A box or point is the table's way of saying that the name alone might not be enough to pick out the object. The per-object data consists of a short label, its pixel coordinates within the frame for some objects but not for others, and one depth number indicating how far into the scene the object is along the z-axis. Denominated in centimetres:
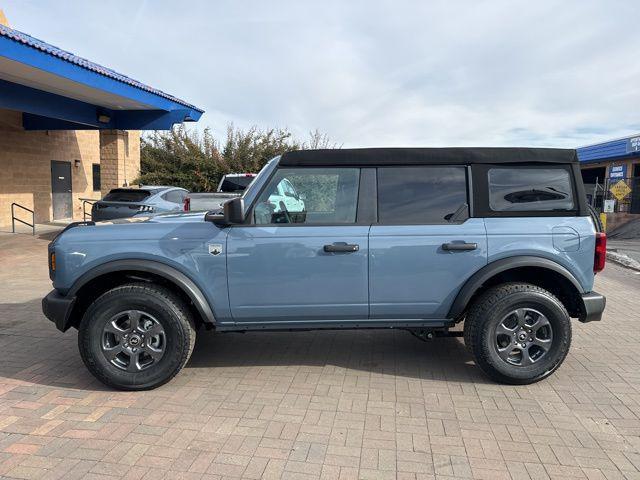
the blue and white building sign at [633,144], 2528
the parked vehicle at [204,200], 972
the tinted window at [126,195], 1192
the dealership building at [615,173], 2172
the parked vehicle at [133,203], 1166
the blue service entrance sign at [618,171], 2808
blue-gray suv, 388
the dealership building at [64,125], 1074
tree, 2088
